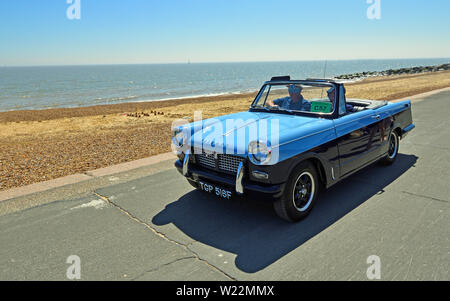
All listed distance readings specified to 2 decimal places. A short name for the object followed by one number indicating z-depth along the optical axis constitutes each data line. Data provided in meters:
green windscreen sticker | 4.41
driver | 4.68
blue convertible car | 3.49
